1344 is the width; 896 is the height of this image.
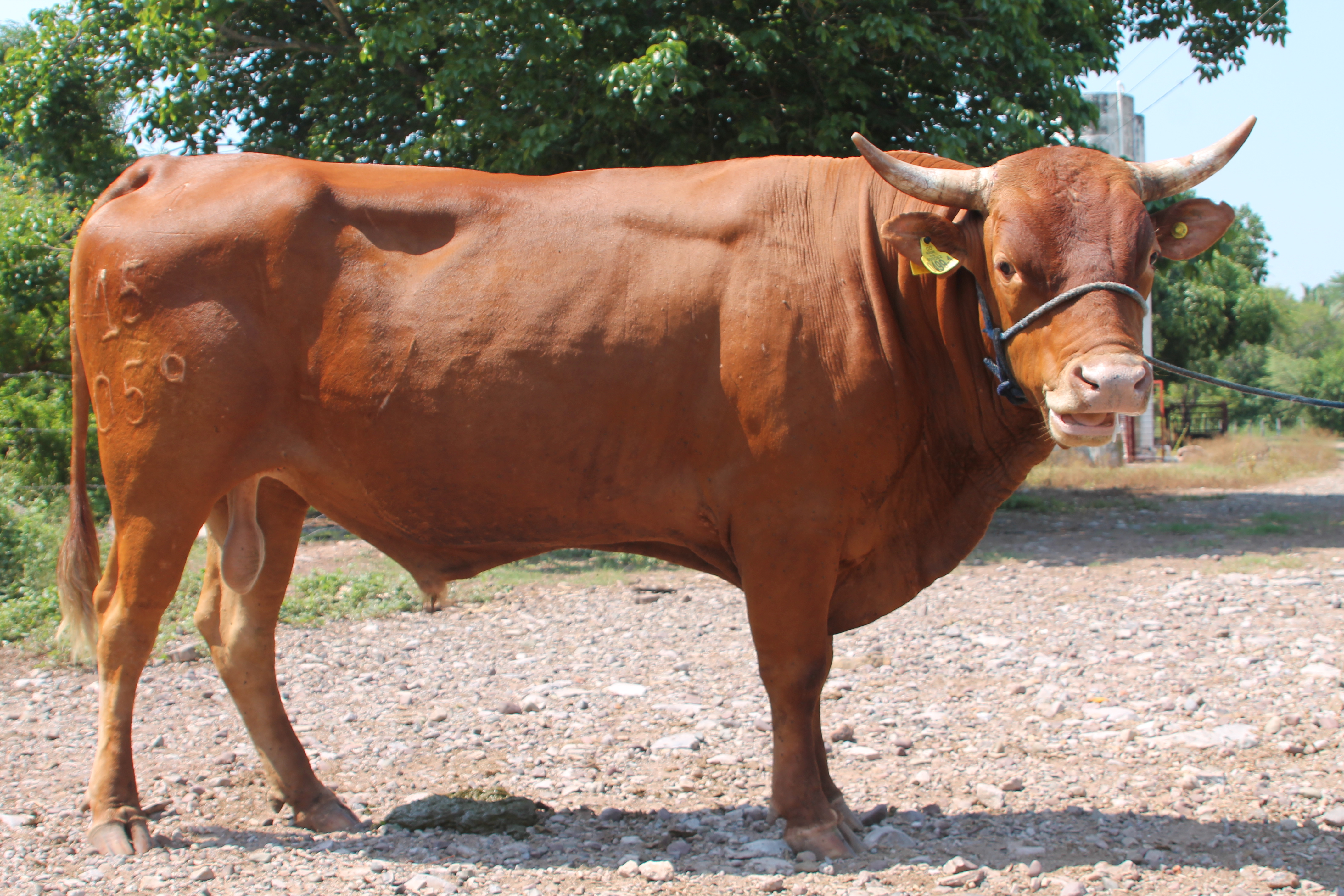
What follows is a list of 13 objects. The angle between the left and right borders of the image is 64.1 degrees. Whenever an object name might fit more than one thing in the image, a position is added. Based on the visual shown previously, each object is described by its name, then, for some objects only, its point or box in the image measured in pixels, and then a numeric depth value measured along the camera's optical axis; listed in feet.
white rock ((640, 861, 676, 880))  11.16
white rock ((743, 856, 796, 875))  11.41
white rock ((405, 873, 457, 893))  10.63
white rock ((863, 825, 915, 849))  12.10
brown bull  11.57
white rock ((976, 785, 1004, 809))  13.43
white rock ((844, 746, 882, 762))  15.35
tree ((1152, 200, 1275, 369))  86.22
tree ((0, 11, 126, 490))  36.94
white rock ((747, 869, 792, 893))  10.84
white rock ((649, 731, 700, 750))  15.67
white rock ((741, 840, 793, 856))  11.84
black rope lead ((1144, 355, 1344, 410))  12.66
